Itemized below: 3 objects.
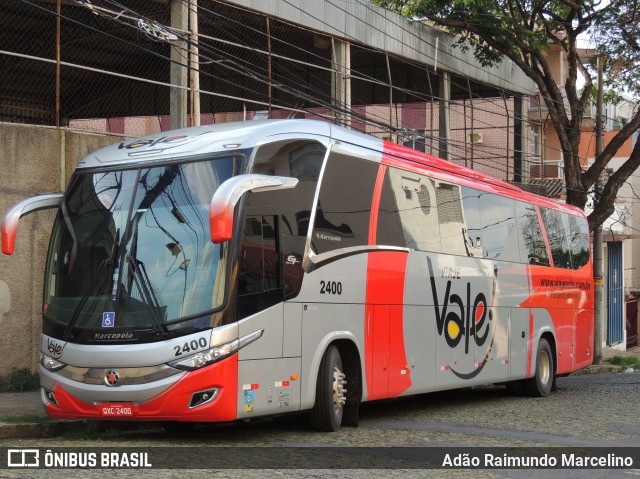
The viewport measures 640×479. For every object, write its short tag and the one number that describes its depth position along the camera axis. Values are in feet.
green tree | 82.28
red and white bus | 32.58
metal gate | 140.26
